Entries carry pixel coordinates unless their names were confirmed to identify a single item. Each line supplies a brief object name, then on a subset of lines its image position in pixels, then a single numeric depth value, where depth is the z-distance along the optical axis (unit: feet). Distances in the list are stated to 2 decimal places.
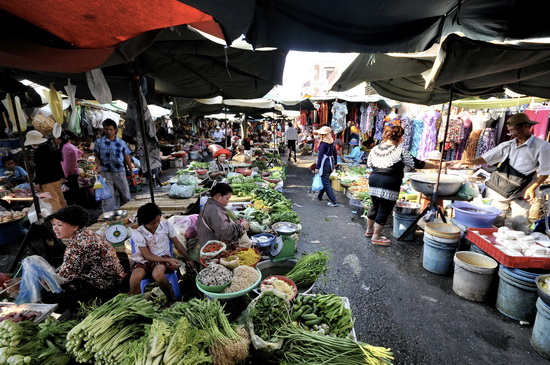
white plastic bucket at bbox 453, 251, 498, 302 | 11.39
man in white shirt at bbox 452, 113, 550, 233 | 13.56
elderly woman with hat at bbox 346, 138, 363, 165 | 39.19
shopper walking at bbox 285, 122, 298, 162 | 52.22
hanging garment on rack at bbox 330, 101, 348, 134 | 35.50
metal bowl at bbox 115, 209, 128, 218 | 14.73
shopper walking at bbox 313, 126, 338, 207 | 24.56
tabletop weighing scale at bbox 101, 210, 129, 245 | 12.64
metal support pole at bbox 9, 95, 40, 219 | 11.62
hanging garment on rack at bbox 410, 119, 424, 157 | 35.06
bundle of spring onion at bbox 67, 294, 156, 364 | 5.37
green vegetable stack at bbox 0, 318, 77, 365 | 5.29
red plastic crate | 9.86
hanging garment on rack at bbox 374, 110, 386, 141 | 37.14
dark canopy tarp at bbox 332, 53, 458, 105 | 15.80
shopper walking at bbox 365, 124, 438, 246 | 15.52
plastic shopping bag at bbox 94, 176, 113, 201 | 18.86
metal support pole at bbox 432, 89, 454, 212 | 15.18
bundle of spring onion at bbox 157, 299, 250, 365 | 5.58
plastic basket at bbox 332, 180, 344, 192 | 31.20
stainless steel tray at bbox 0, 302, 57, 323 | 7.65
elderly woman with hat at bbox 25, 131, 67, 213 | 19.85
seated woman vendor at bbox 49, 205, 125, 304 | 9.44
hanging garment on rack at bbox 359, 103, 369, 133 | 37.69
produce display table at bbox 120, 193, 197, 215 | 17.12
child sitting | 9.88
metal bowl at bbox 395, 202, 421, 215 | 17.47
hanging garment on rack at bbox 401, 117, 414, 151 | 35.12
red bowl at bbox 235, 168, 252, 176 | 27.61
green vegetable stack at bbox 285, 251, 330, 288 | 9.06
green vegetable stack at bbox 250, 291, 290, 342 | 6.32
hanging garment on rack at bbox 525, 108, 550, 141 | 30.09
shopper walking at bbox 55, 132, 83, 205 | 22.98
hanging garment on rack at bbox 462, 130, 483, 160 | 33.78
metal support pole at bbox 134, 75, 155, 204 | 11.50
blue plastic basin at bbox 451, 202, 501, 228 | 13.35
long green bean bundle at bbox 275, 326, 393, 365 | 5.80
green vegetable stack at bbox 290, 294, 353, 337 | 7.03
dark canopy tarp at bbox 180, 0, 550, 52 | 7.04
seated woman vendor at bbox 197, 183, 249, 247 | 11.09
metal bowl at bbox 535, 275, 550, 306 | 8.55
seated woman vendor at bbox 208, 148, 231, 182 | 24.16
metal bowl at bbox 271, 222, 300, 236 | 13.25
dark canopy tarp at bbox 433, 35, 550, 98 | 8.32
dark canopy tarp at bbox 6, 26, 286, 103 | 12.48
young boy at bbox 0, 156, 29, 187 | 25.46
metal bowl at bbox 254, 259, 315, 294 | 10.59
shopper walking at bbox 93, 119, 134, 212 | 19.08
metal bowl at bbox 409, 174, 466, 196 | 15.65
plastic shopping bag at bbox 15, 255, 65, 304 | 8.63
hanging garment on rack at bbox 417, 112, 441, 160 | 33.53
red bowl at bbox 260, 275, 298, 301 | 7.94
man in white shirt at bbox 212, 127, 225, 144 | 68.59
